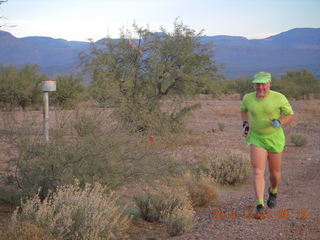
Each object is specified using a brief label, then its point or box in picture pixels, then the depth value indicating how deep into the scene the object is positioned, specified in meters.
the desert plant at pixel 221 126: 19.95
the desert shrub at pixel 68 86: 28.92
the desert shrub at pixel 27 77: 27.05
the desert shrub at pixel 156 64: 17.14
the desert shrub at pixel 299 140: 15.24
